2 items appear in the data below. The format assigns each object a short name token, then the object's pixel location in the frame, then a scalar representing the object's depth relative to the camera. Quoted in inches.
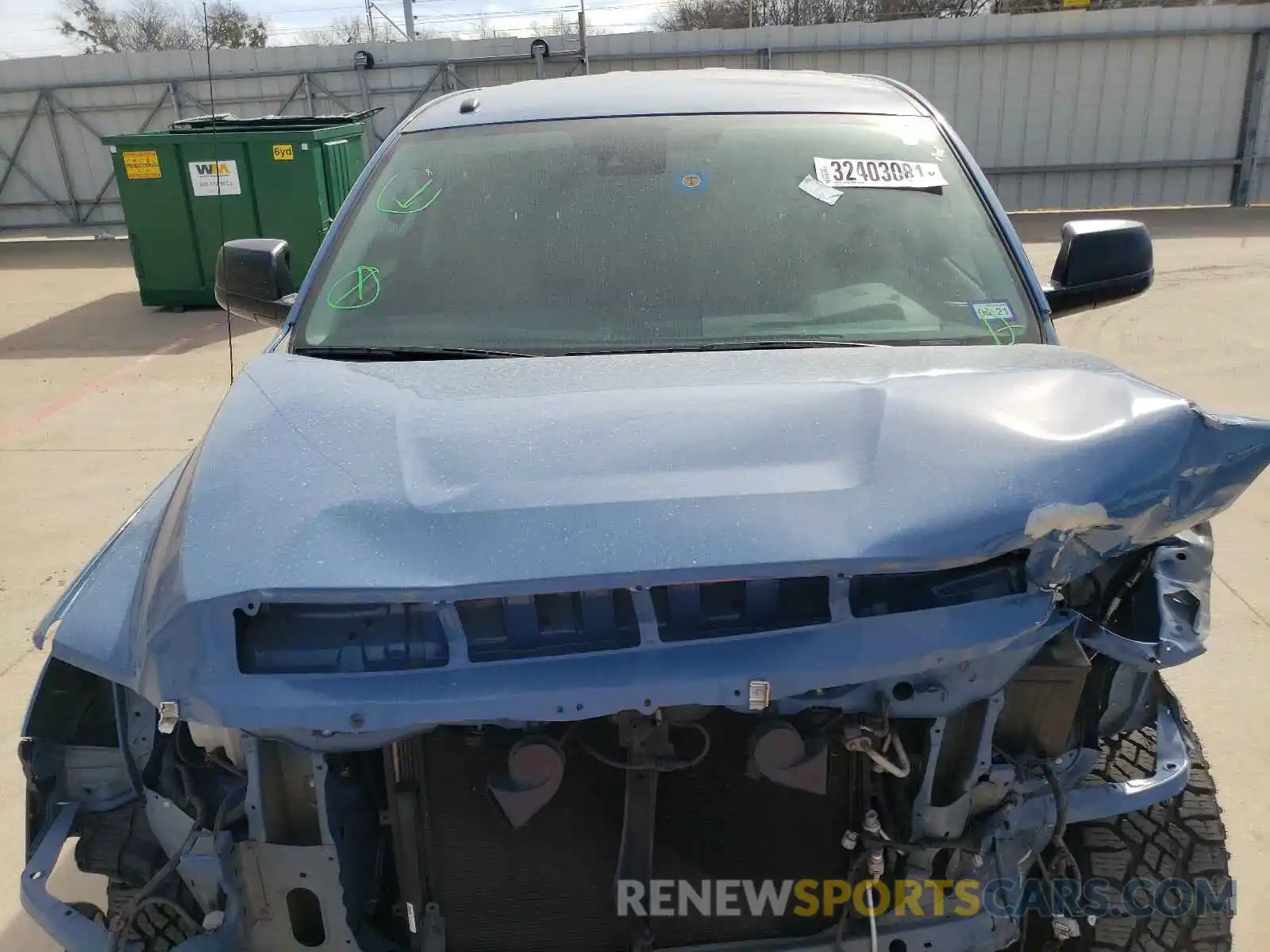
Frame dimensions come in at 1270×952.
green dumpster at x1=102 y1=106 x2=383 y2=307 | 396.8
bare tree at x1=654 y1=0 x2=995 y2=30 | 1104.8
